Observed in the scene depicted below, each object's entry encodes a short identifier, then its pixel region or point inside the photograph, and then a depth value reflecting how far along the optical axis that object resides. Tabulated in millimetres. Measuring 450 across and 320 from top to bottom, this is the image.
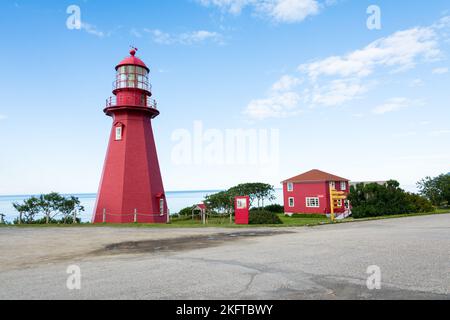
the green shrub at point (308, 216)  39644
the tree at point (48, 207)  28894
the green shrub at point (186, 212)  40938
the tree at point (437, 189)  47081
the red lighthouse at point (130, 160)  25469
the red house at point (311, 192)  42125
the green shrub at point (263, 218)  23414
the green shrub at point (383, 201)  31938
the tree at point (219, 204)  38688
